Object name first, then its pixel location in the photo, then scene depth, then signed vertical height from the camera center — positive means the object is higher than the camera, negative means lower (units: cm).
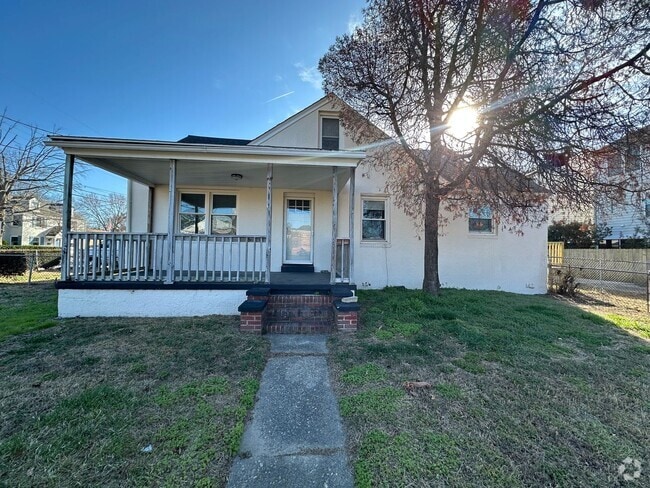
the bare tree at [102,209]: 3250 +423
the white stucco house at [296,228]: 582 +61
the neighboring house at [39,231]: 2703 +179
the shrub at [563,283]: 906 -101
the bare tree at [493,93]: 536 +326
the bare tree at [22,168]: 1575 +440
